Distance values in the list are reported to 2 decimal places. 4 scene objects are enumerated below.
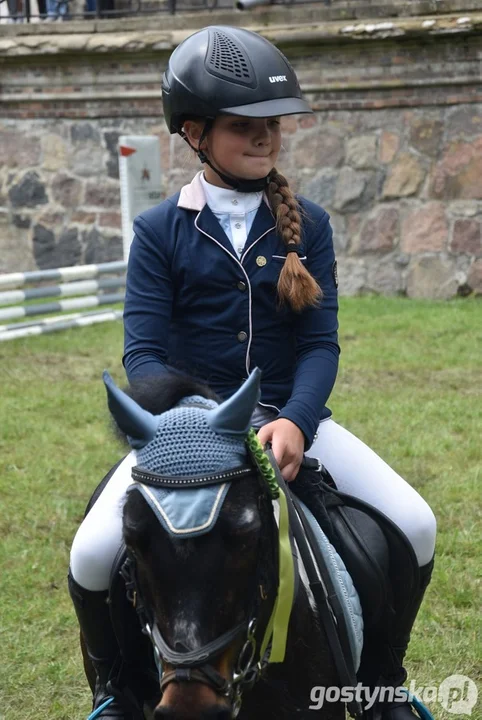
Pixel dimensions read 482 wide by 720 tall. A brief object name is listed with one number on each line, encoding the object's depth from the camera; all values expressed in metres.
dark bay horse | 1.99
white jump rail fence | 10.04
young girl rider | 2.80
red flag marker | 10.39
